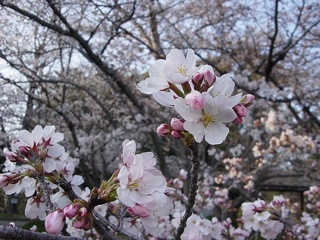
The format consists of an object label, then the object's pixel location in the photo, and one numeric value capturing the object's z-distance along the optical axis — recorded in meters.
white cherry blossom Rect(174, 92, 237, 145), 0.15
